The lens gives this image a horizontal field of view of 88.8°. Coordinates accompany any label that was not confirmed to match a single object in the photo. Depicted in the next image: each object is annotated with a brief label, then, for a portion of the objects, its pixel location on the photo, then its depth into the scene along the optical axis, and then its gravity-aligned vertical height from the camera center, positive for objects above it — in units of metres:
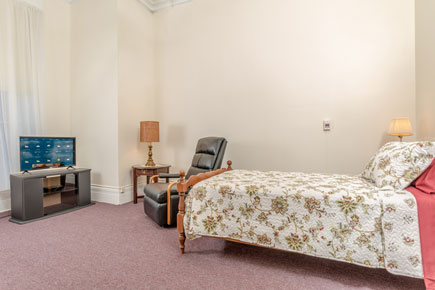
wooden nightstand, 3.39 -0.49
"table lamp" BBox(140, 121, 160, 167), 3.49 +0.10
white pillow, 1.50 -0.22
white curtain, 2.91 +0.91
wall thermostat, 3.08 +0.15
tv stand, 2.70 -0.69
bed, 1.38 -0.55
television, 2.86 -0.15
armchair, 2.51 -0.58
